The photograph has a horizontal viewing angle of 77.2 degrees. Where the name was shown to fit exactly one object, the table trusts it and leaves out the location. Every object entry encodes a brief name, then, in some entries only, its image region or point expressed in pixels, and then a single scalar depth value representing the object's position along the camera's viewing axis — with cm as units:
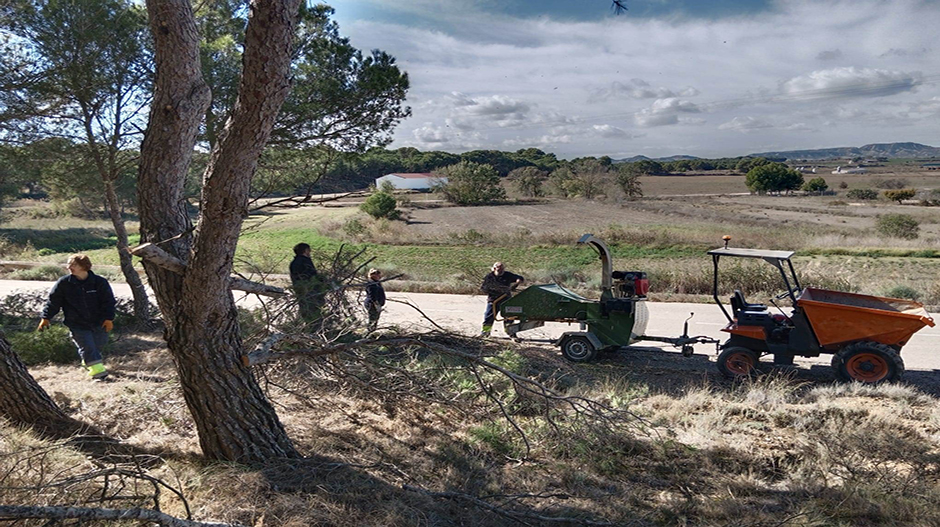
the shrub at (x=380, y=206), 3966
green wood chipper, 816
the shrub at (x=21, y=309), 1037
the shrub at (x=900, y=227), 2767
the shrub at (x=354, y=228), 3212
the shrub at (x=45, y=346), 770
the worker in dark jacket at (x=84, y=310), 704
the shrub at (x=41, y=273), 1777
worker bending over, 954
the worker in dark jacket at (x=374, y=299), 618
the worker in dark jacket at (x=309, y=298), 521
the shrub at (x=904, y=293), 1266
